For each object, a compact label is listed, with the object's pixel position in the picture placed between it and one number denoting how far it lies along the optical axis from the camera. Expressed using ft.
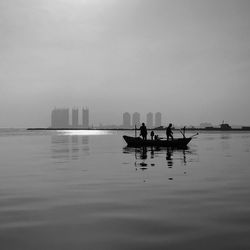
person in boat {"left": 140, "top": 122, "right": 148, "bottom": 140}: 145.48
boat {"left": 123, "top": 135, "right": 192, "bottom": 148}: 145.28
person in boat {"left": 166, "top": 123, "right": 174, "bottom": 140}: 143.02
